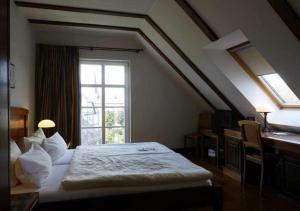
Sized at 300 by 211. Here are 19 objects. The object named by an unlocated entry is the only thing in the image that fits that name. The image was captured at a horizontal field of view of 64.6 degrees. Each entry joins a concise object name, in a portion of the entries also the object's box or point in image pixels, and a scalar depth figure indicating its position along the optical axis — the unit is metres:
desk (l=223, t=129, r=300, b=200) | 2.90
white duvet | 2.20
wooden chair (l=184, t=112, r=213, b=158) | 5.30
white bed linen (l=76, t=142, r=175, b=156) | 3.27
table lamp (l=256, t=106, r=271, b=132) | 3.67
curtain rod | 4.93
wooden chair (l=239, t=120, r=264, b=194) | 3.24
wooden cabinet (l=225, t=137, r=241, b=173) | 3.82
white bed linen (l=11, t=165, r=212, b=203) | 2.06
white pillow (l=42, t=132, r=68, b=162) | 2.94
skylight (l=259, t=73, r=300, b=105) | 3.55
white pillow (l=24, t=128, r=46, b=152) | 2.85
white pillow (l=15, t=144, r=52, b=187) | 2.17
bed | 2.09
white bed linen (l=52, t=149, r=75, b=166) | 2.94
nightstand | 1.33
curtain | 4.67
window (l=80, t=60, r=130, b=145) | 5.16
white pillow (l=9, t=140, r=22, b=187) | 2.19
